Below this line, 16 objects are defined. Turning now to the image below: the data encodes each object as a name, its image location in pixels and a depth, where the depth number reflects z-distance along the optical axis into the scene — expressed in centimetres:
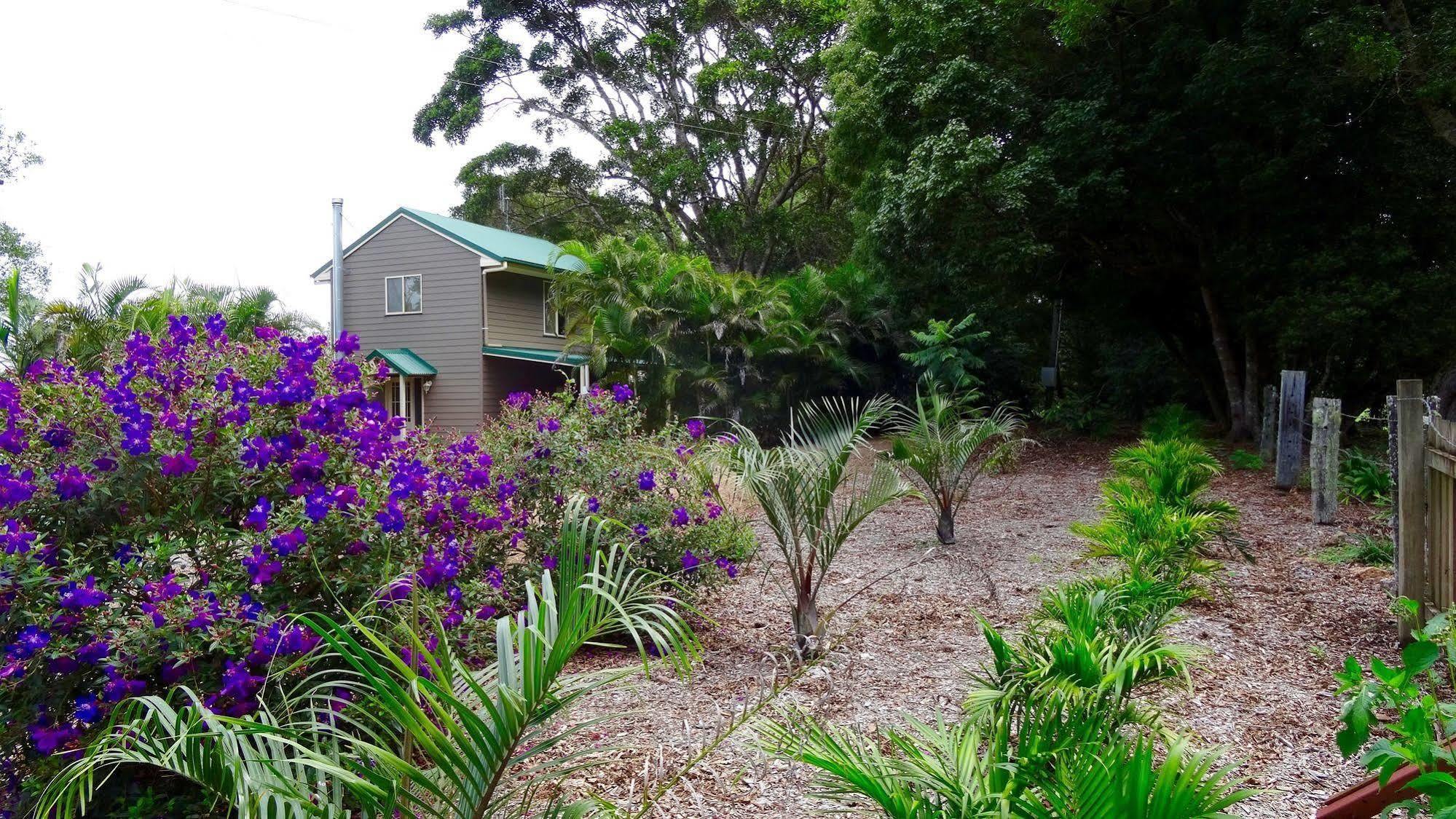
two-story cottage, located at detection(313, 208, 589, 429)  1709
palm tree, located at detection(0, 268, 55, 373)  1135
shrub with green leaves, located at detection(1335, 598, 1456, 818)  153
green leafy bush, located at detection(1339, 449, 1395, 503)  802
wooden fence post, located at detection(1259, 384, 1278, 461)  1103
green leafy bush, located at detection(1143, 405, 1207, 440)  1107
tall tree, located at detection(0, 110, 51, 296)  2259
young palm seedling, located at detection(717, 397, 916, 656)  386
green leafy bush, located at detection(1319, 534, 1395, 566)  541
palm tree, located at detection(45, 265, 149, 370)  1127
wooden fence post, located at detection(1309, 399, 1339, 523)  705
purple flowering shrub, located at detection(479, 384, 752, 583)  434
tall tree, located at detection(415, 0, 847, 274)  2117
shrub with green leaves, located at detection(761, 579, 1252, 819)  180
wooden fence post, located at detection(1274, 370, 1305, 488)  873
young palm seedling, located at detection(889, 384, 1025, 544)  656
